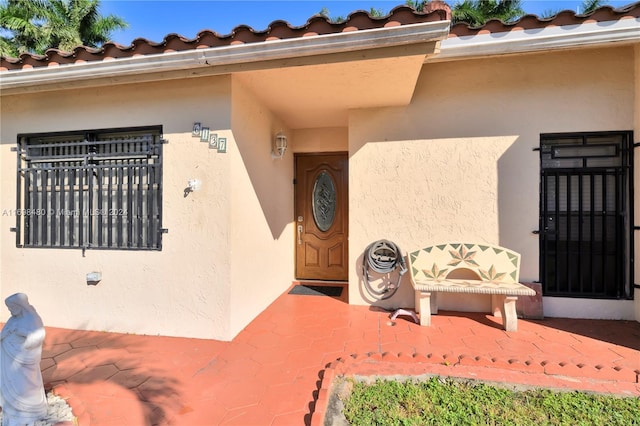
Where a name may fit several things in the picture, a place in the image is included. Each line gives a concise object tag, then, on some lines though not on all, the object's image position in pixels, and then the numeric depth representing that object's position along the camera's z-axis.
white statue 2.12
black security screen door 4.35
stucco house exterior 3.60
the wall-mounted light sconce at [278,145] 5.34
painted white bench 3.99
